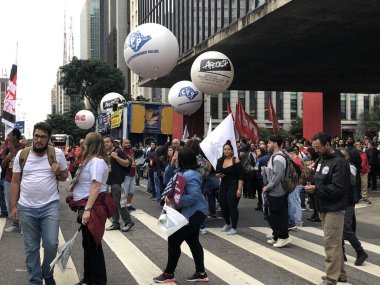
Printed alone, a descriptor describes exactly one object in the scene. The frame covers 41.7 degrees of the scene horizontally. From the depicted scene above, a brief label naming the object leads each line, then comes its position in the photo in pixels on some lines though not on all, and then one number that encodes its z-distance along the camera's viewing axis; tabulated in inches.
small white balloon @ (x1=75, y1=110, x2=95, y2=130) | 1278.3
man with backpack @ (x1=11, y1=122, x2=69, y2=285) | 203.3
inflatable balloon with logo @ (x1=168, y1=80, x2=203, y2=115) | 705.6
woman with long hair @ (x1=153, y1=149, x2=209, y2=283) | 230.4
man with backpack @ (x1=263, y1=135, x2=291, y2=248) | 326.3
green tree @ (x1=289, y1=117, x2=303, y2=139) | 2778.1
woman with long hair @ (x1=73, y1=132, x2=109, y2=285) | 205.6
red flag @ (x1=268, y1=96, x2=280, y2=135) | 708.2
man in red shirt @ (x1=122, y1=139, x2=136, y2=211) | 458.4
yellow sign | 815.0
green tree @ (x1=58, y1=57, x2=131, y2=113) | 2165.4
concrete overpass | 565.9
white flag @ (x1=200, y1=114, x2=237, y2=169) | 367.6
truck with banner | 772.0
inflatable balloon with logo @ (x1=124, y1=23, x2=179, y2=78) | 514.6
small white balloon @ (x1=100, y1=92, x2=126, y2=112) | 986.2
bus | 1932.8
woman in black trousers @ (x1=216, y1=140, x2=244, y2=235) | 370.9
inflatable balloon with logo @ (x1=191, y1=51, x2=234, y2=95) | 581.6
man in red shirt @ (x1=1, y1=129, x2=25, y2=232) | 369.1
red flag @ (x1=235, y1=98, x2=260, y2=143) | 679.1
